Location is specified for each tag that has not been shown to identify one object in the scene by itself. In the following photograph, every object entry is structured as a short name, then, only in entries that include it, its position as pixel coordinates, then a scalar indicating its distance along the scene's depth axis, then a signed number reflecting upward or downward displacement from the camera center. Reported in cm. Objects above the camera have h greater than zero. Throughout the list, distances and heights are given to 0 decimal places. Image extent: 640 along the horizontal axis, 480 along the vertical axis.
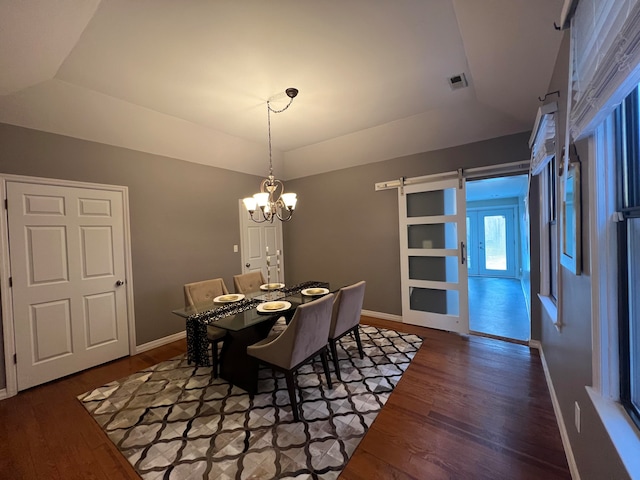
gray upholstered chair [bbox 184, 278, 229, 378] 246 -64
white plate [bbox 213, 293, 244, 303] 256 -62
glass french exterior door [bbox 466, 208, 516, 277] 707 -36
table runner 215 -84
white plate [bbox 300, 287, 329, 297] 278 -62
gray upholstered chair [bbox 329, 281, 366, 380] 234 -75
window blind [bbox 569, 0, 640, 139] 68 +53
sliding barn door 329 -32
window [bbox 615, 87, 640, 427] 93 -8
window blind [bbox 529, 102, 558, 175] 171 +71
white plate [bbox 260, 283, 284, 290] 312 -61
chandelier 235 +37
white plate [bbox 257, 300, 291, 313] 223 -64
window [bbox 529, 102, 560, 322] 180 +30
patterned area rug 151 -136
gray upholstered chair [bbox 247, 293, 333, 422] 182 -82
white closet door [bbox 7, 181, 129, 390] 234 -34
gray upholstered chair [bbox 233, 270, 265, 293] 327 -59
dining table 210 -68
